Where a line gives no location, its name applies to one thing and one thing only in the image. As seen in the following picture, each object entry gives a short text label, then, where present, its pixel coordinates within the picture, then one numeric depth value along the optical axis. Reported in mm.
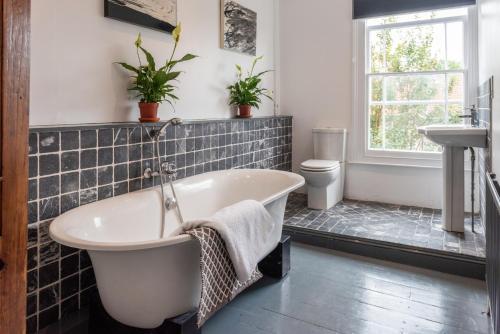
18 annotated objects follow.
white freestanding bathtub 1514
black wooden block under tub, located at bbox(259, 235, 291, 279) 2457
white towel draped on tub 1651
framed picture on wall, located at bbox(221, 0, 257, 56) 3350
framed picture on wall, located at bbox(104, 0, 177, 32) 2223
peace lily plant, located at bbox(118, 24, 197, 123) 2295
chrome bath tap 2285
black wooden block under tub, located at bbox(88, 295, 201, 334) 1599
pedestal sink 2664
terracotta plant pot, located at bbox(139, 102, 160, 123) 2342
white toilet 3559
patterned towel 1561
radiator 1349
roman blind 3457
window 3553
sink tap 3062
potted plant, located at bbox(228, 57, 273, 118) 3465
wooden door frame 677
